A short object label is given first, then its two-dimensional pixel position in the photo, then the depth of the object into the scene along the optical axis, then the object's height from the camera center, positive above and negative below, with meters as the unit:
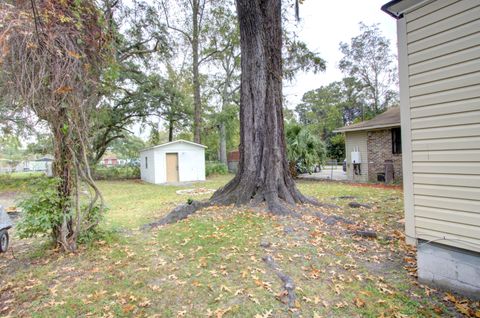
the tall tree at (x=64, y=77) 3.04 +1.13
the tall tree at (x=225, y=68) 15.41 +7.30
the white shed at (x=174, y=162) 15.11 +0.07
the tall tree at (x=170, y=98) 16.81 +4.28
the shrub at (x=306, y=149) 13.11 +0.46
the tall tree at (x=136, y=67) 12.95 +5.90
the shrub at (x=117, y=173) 18.92 -0.53
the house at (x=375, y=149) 11.20 +0.32
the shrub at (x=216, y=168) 19.42 -0.48
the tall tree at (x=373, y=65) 20.70 +7.47
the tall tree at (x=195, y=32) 16.50 +8.58
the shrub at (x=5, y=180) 13.77 -0.58
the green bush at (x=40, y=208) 3.42 -0.53
